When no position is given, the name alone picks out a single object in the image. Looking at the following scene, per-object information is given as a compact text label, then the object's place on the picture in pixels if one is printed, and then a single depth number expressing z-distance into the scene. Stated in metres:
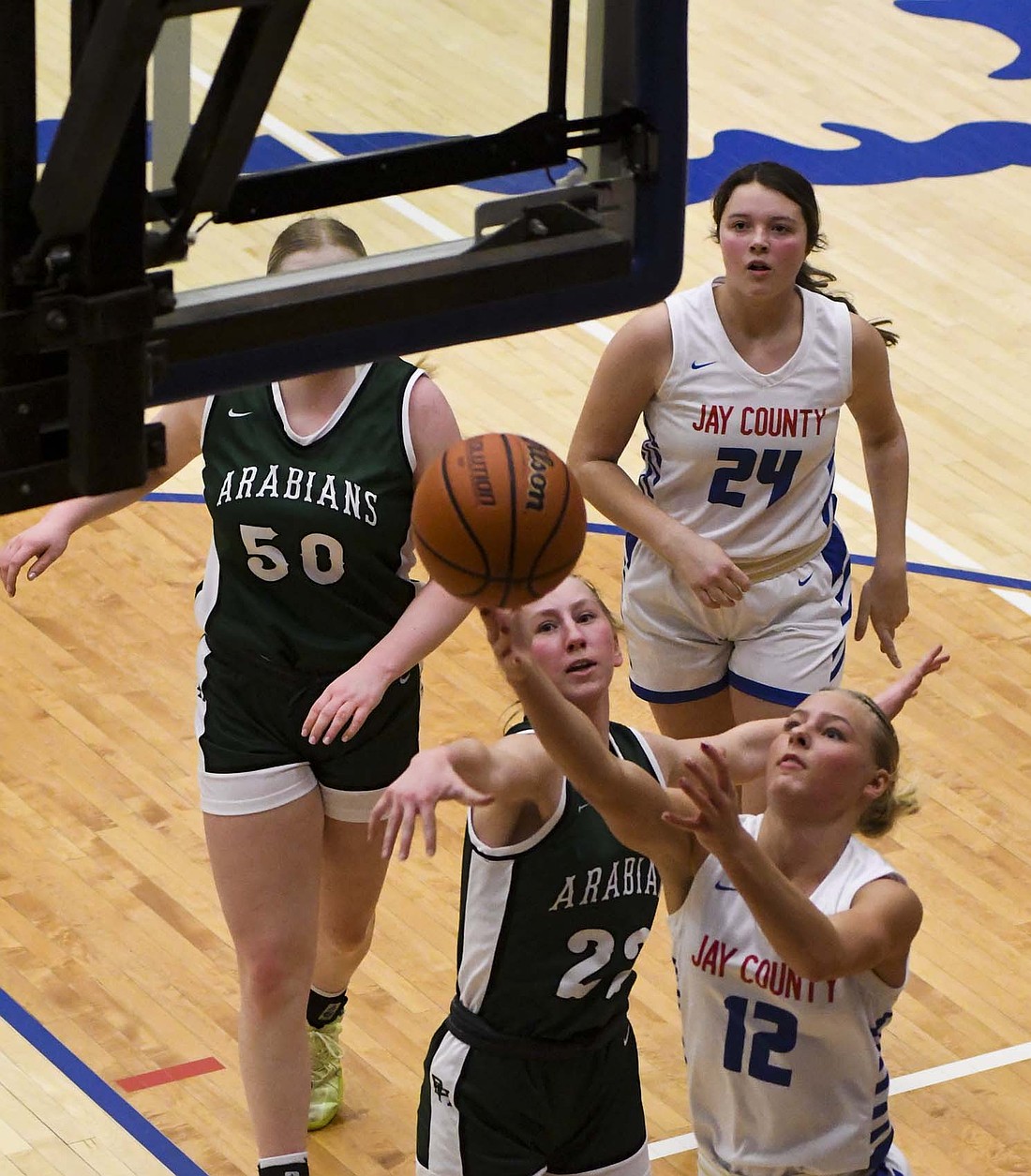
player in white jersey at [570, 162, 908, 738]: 10.63
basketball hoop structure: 6.16
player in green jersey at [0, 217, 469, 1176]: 9.55
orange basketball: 7.35
